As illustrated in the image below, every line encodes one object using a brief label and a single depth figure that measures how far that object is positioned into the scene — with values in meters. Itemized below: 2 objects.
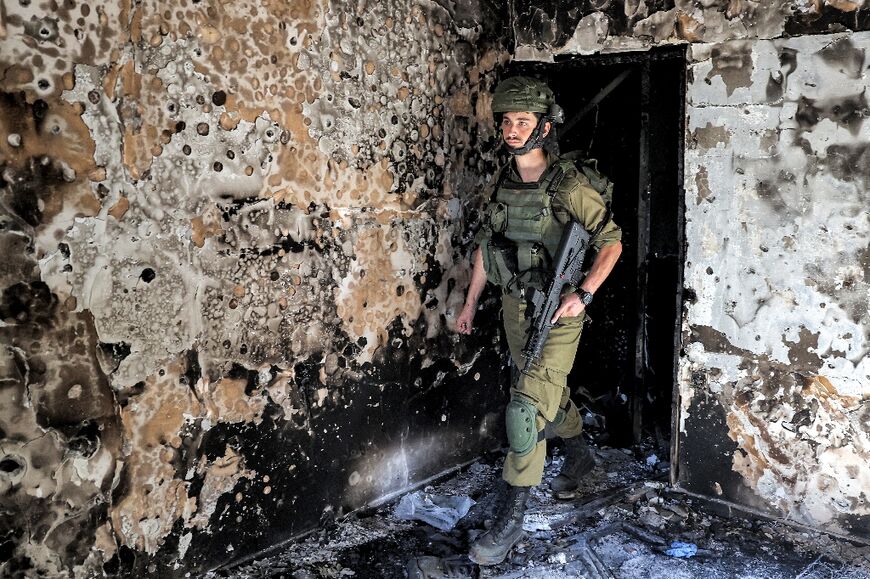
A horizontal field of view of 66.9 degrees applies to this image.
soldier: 2.51
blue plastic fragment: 2.49
